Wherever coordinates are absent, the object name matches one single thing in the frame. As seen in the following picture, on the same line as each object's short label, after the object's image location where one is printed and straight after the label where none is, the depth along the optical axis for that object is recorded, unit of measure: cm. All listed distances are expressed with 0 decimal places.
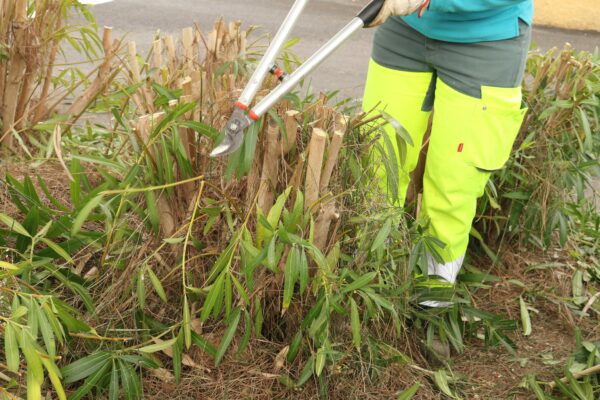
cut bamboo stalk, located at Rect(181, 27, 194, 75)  286
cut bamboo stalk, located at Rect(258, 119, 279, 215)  224
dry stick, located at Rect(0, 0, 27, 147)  288
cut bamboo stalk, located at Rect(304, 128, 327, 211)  220
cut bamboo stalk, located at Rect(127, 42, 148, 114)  301
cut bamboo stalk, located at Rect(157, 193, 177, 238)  236
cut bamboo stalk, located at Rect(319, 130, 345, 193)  226
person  273
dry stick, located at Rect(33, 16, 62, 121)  316
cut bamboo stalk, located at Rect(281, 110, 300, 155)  223
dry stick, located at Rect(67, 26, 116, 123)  316
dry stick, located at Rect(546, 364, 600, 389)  266
